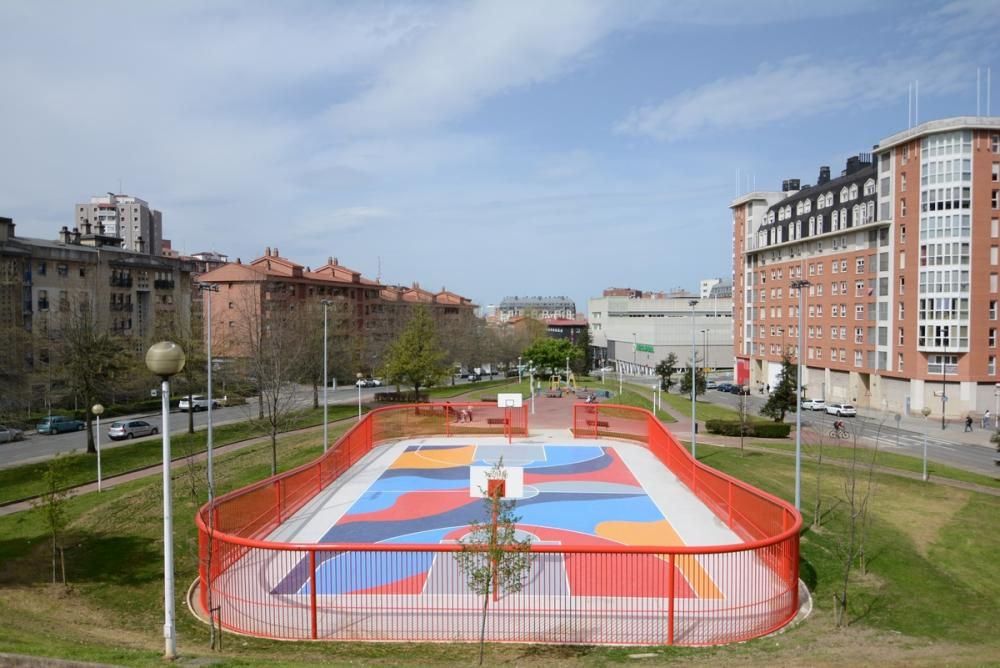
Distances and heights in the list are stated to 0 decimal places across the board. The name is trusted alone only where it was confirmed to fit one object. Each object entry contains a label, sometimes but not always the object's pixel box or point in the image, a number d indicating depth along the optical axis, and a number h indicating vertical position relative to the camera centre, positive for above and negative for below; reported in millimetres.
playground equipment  63244 -6398
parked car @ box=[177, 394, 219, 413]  52122 -6296
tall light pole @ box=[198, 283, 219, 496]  19117 -3134
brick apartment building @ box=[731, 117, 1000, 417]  52062 +3257
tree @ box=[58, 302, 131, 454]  35062 -2019
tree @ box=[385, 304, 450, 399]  51938 -3171
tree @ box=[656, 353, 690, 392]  66875 -5290
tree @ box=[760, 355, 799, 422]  44500 -5516
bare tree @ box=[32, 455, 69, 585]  15438 -4198
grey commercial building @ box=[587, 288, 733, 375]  99688 -2452
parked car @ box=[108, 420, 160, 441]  39719 -6304
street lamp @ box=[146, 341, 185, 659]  9383 -1067
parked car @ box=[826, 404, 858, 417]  55312 -7661
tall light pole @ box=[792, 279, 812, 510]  20109 -4114
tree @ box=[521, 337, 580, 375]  76500 -4196
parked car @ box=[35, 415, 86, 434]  42000 -6341
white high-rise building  151625 +22586
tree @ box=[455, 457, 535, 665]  10539 -3743
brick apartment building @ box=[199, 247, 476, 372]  65938 +1963
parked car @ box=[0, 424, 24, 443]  39238 -6398
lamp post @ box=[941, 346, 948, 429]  52344 -4344
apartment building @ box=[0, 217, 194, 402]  45469 +2635
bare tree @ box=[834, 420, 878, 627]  12633 -5781
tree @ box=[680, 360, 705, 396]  60156 -6172
